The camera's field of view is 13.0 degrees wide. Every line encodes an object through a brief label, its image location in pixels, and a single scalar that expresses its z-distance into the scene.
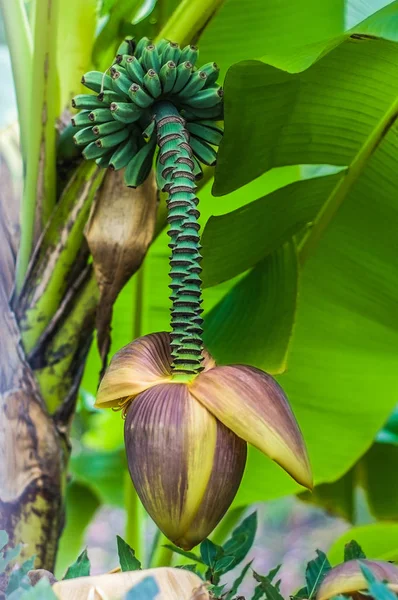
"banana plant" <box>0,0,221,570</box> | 2.35
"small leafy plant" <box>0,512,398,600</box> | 1.80
